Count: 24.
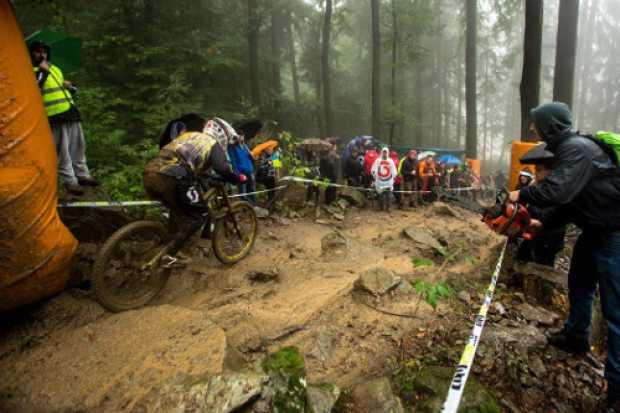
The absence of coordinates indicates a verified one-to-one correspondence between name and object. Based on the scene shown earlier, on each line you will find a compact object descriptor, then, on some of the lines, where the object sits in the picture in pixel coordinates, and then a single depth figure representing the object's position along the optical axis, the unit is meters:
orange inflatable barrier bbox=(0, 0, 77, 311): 2.56
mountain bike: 3.26
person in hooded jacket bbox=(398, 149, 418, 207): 11.23
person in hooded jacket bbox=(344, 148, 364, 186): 10.56
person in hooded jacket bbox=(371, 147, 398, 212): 9.97
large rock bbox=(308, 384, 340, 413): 2.20
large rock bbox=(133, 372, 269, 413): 1.93
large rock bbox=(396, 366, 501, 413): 2.30
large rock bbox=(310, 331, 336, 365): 2.90
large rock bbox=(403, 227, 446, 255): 6.09
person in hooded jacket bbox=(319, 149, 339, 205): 10.09
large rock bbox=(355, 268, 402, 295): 3.88
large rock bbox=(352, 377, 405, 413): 2.28
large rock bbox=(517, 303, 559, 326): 3.67
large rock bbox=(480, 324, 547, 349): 3.11
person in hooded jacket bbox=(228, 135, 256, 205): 7.00
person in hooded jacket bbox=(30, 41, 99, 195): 3.90
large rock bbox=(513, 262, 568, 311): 4.24
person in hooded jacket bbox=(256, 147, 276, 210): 8.10
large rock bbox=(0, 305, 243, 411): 2.19
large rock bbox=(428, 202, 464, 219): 9.39
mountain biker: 3.72
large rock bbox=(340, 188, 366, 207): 9.69
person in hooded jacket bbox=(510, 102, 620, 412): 2.68
